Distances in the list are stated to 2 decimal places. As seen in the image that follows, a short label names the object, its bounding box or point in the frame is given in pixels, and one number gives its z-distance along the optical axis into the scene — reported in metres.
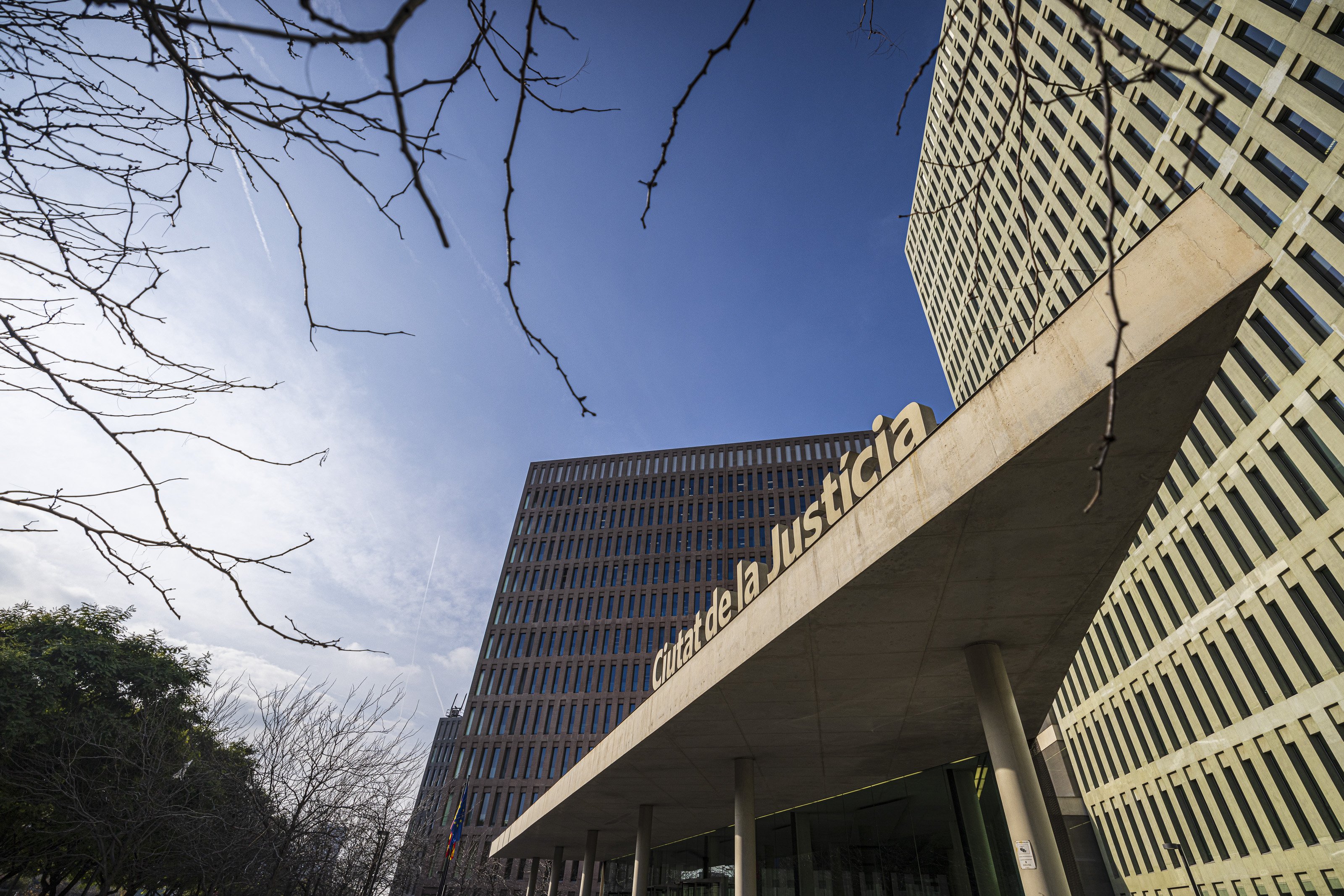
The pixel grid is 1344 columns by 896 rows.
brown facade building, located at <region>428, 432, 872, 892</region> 56.19
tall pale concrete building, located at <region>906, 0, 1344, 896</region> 20.77
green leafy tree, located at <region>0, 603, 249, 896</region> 16.58
